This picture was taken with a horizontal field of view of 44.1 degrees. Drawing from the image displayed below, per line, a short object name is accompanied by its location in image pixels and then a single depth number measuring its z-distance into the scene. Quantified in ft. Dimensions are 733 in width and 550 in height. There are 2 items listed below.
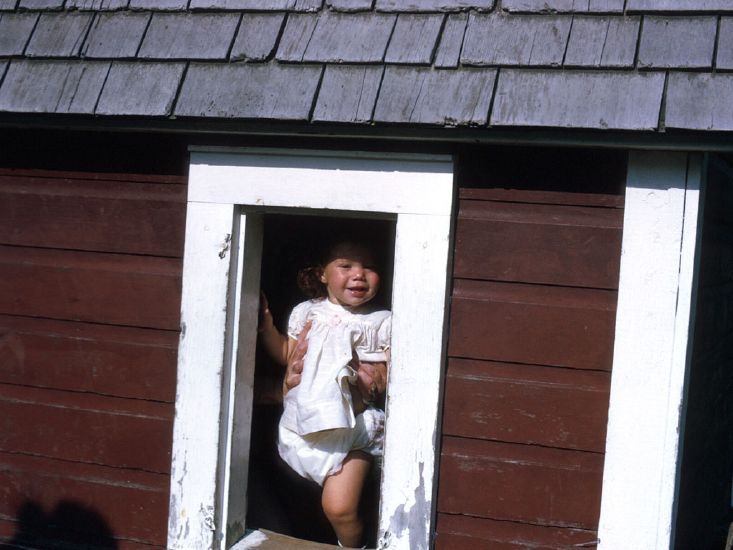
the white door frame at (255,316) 9.84
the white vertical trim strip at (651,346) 9.23
